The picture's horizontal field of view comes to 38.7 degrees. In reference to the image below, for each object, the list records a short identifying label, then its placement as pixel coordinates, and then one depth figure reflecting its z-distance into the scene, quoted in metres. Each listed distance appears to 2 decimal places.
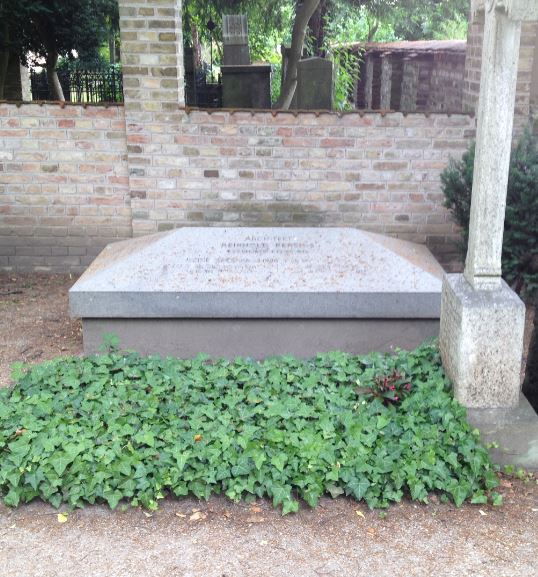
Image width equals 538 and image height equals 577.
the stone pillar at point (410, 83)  11.20
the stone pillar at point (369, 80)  14.34
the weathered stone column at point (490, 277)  3.61
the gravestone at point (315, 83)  7.10
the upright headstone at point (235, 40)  8.80
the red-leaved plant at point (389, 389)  4.04
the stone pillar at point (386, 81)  12.58
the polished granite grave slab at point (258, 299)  4.77
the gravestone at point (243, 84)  7.55
